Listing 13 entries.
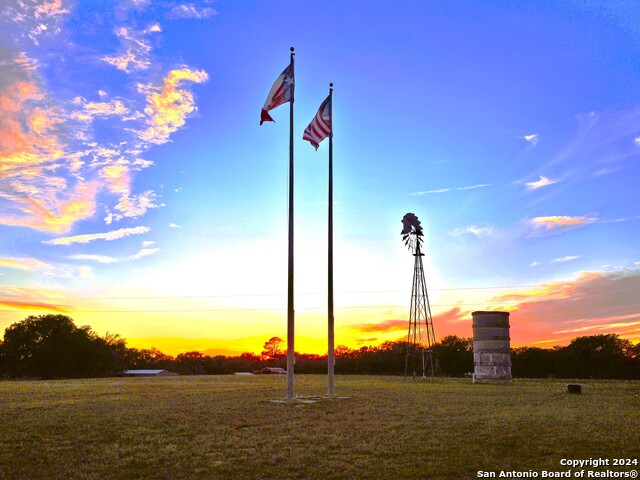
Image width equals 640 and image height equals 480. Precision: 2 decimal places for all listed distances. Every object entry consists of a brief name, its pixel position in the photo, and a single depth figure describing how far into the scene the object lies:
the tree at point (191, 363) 120.25
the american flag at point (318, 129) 27.06
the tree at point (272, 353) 142.75
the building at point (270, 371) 106.59
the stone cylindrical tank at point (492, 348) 48.06
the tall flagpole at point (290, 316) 24.03
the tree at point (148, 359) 138.38
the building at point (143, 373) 112.92
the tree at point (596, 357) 73.38
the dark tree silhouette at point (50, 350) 106.56
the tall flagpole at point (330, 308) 25.53
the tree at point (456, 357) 91.06
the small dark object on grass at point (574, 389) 31.88
